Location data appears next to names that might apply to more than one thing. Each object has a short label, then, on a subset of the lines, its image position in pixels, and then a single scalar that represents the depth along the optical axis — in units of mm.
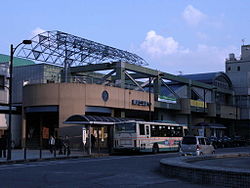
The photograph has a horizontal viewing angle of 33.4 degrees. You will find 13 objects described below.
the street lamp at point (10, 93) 28297
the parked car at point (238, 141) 63438
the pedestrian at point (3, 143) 29919
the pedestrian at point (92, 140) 41700
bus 37438
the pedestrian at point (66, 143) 35800
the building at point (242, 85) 87125
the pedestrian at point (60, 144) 36094
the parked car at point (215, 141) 55688
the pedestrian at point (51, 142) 37125
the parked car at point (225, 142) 58641
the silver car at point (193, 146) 30859
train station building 45344
